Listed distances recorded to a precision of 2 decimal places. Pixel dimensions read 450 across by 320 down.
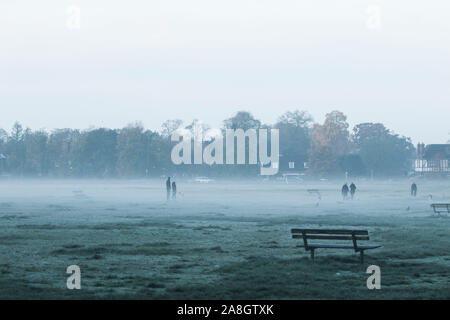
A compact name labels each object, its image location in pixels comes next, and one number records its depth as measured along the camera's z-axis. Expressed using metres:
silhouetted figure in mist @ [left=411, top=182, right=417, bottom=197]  69.25
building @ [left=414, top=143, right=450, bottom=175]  132.34
